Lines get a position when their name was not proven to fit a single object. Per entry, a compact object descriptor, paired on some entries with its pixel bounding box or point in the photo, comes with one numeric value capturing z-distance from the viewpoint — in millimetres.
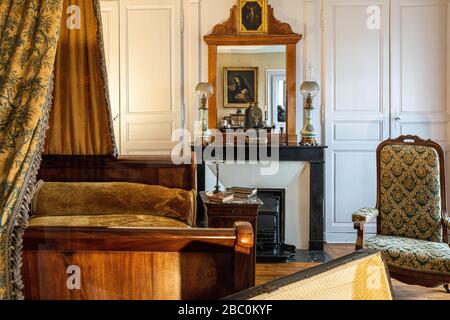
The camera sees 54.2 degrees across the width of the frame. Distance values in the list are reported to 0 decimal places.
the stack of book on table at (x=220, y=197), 3150
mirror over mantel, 4355
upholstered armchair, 2830
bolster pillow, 2820
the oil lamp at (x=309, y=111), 4160
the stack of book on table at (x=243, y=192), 3293
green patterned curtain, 1338
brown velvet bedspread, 2551
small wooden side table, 3107
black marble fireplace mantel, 4113
